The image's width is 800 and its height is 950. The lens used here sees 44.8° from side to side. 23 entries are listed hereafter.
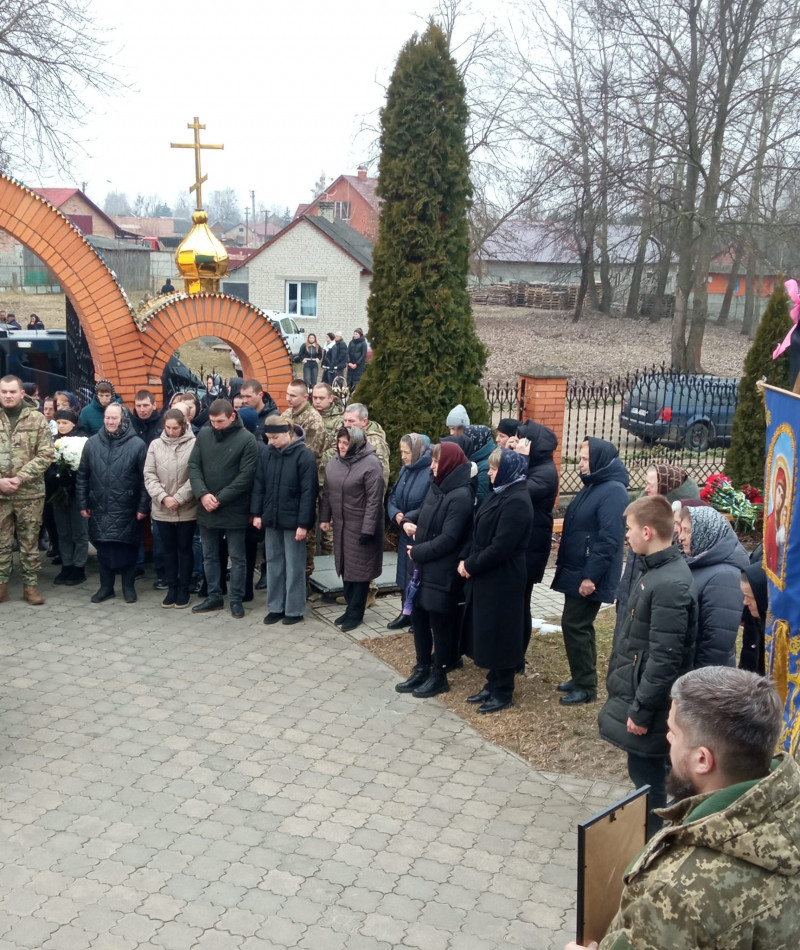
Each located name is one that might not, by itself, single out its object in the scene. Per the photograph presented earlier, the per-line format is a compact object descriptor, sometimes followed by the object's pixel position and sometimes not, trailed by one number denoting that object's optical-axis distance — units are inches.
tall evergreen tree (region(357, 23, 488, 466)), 359.6
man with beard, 75.9
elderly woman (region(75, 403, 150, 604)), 311.7
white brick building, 1454.2
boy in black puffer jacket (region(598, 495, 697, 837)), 165.5
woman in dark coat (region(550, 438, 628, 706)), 236.1
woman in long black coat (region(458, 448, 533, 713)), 230.1
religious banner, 159.3
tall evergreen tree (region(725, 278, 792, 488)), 436.8
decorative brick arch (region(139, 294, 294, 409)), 376.2
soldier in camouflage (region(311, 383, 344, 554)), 330.3
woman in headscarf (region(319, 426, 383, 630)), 288.4
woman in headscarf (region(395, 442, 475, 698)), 242.4
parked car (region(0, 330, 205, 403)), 576.7
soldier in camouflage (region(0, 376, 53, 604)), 308.7
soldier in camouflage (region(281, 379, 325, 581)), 324.2
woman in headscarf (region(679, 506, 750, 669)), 177.2
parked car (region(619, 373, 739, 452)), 535.4
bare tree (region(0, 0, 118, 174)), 702.5
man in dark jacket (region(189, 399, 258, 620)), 302.7
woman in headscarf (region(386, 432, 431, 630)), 283.9
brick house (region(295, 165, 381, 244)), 2160.4
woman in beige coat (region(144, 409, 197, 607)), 309.0
